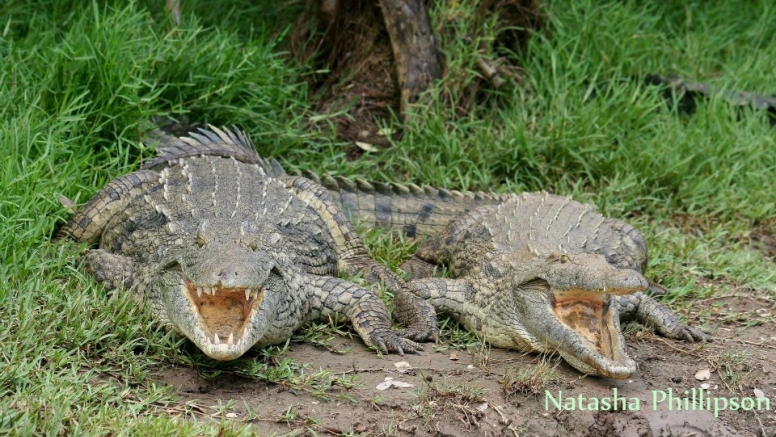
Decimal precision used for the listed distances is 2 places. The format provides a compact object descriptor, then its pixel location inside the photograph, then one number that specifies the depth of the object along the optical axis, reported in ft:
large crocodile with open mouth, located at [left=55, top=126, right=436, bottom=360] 27.81
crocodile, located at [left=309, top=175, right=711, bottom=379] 30.09
